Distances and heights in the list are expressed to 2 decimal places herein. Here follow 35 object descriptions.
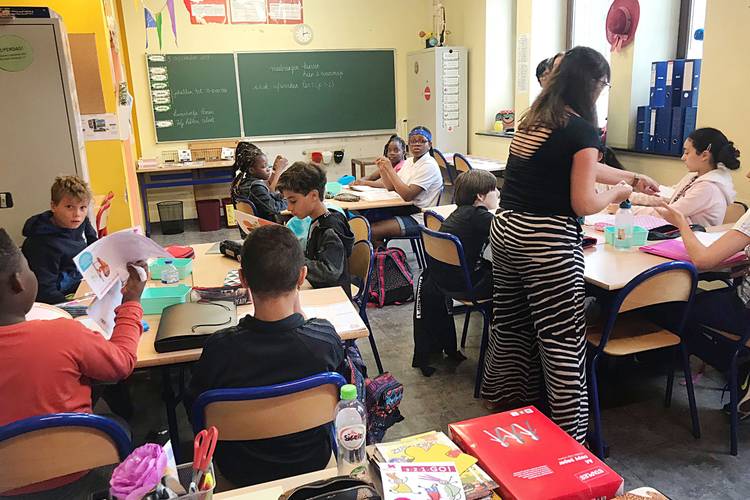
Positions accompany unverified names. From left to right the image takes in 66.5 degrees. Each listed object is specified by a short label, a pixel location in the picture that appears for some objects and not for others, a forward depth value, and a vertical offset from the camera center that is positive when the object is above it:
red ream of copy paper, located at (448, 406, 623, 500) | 1.13 -0.73
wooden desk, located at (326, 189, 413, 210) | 4.25 -0.66
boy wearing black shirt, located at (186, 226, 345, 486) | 1.50 -0.61
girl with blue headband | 4.39 -0.57
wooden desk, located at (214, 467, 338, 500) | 1.17 -0.75
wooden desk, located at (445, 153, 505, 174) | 5.68 -0.54
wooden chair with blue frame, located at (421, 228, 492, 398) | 2.78 -0.76
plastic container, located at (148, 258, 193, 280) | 2.57 -0.64
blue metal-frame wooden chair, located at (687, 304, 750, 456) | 2.34 -1.04
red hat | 4.62 +0.66
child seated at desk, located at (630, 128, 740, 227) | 3.07 -0.41
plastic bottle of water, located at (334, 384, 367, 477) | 1.16 -0.66
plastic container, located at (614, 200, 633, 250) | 2.73 -0.60
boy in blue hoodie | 2.85 -0.54
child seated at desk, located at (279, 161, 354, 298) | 2.50 -0.49
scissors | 0.94 -0.55
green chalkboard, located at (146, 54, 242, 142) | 6.88 +0.31
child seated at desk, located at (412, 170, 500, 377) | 2.94 -0.84
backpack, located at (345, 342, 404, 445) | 1.71 -0.85
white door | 3.45 +0.01
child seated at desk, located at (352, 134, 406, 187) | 5.20 -0.36
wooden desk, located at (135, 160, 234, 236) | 6.63 -0.61
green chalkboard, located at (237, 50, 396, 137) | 7.21 +0.33
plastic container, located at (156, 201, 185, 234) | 6.88 -1.11
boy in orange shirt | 1.42 -0.58
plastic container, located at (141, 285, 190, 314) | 2.19 -0.66
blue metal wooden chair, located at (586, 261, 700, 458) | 2.19 -0.96
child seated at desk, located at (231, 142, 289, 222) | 4.05 -0.46
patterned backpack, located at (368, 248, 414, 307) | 4.16 -1.18
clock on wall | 7.24 +1.03
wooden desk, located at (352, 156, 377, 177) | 7.30 -0.60
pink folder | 2.49 -0.65
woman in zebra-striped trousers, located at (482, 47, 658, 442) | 2.02 -0.42
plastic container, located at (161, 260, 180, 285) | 2.54 -0.66
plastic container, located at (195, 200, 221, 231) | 6.97 -1.10
